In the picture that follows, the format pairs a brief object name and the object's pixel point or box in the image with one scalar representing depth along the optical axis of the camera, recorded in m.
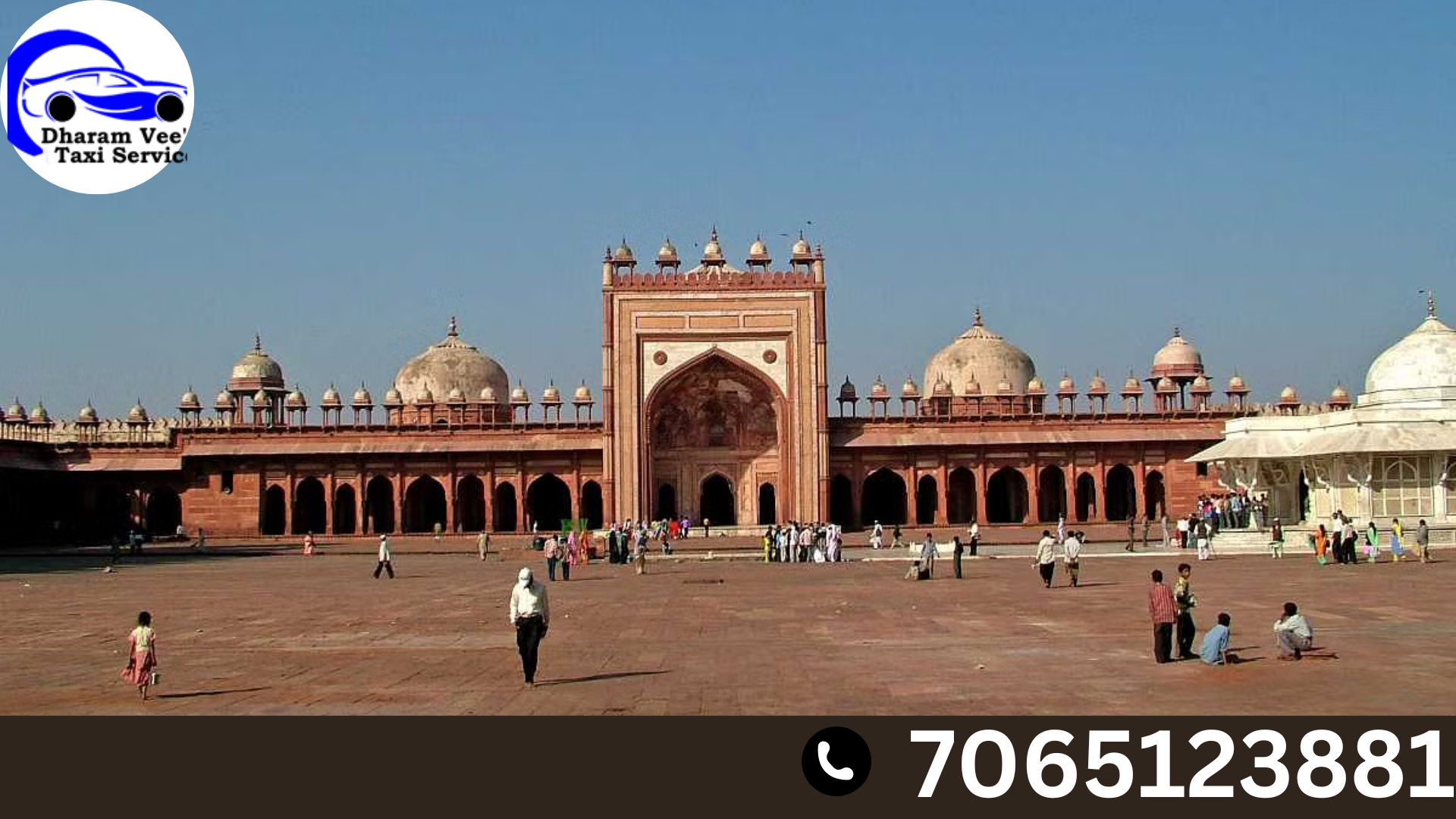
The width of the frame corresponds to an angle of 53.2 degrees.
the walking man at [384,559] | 28.98
